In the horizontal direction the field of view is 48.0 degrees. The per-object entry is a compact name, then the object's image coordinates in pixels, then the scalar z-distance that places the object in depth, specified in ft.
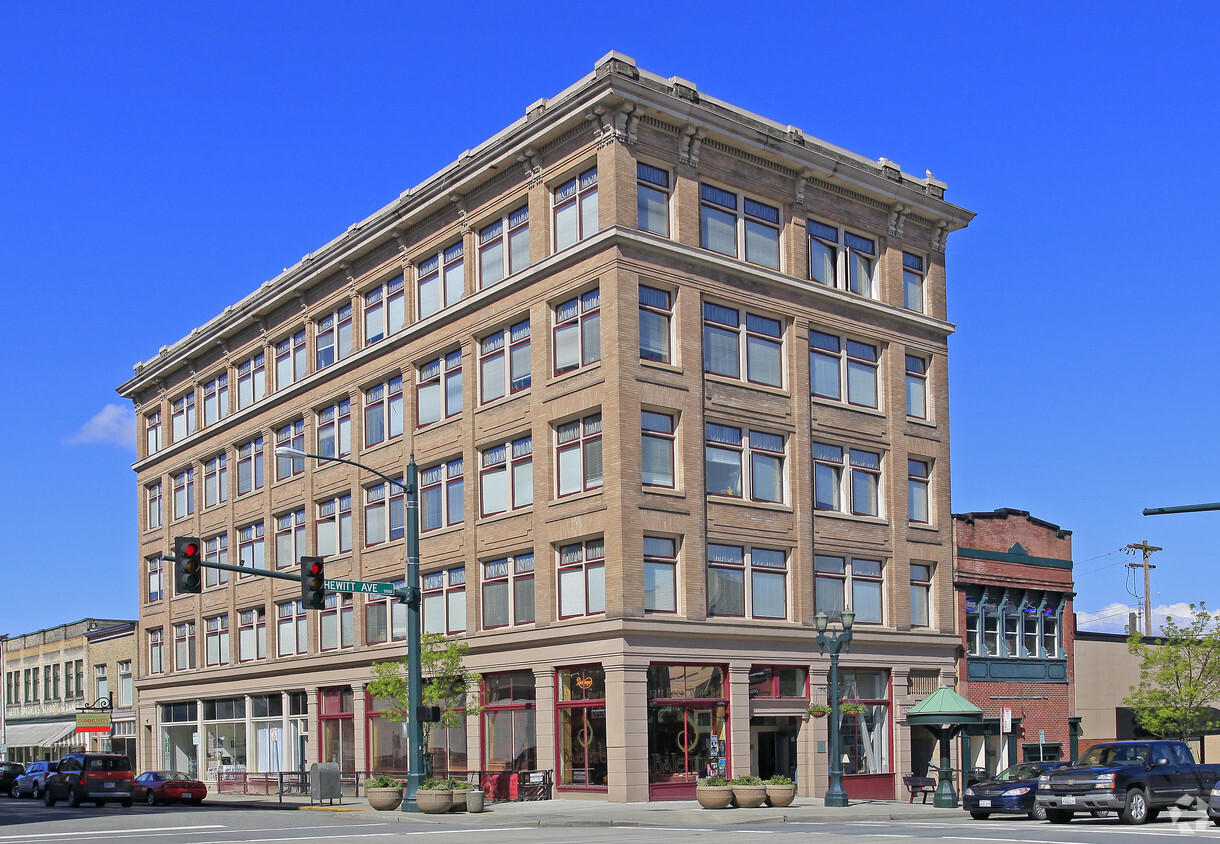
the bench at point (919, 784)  133.28
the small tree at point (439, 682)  131.75
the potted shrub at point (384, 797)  120.06
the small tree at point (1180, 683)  171.94
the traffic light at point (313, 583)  102.01
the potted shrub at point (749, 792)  115.44
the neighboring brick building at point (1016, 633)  159.22
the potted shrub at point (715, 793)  114.62
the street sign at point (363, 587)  110.93
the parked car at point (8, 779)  198.82
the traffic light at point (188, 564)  93.09
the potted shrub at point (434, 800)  112.57
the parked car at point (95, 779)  147.13
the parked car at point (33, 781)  182.09
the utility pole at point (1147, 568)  262.88
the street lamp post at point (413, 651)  109.91
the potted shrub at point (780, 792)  116.88
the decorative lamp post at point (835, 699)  118.52
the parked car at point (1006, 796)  108.27
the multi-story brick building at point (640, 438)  128.98
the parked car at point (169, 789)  153.69
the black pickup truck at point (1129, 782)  91.90
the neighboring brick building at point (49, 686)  261.44
